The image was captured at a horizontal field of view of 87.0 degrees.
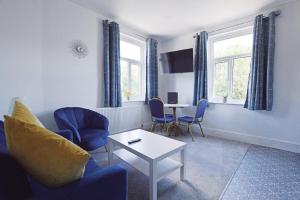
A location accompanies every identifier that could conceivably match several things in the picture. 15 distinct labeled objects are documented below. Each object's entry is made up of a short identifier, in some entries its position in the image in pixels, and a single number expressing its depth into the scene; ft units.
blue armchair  7.06
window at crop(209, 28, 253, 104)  11.05
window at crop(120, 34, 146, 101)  12.83
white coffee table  4.86
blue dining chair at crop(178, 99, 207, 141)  11.00
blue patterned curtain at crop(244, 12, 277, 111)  9.29
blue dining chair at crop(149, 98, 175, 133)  11.59
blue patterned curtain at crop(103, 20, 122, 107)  10.61
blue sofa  2.45
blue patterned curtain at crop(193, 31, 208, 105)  12.17
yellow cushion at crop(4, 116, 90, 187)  2.66
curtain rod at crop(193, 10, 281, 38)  9.18
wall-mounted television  12.64
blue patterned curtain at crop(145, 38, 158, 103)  13.80
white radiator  11.12
